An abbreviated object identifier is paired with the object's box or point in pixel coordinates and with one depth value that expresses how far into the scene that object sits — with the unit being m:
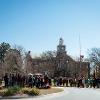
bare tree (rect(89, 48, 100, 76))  50.08
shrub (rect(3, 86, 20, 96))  13.83
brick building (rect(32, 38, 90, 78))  54.29
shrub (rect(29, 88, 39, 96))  14.45
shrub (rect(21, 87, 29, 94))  14.42
